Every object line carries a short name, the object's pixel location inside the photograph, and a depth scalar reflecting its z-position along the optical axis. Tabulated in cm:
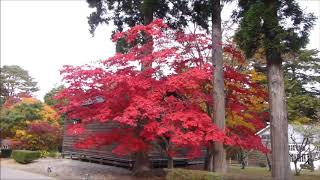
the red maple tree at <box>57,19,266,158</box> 855
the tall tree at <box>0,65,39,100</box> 3144
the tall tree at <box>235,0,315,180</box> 800
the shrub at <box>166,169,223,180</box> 716
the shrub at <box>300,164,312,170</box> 1610
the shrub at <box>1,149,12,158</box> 1900
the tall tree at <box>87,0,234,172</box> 953
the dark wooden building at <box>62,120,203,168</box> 1330
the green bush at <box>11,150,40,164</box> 1579
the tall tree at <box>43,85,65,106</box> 2842
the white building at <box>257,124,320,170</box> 1638
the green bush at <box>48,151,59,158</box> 1889
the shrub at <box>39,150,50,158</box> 1826
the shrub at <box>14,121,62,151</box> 1824
